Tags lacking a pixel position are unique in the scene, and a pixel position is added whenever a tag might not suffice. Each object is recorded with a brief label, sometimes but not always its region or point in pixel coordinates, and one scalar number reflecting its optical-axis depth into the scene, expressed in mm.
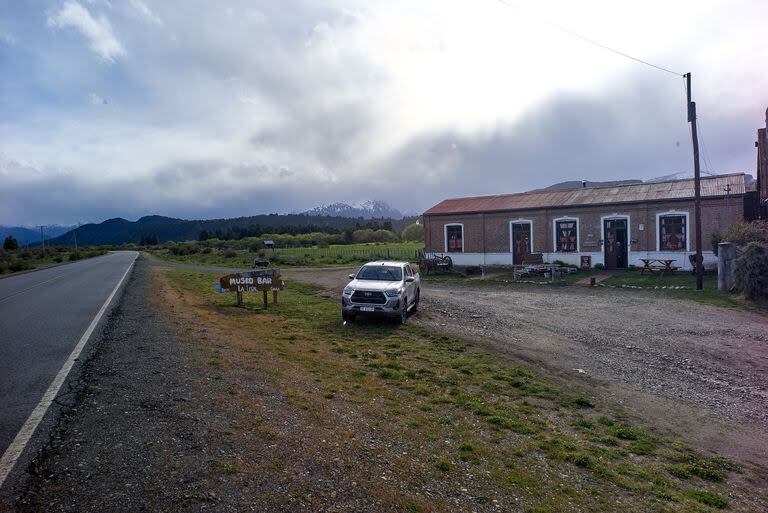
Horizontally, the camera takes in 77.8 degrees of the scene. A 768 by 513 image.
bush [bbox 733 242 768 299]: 16172
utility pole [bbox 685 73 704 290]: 19688
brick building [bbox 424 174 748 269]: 26016
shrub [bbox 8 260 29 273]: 43150
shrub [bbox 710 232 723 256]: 23672
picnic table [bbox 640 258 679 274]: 24728
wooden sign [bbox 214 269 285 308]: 15961
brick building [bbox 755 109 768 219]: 24266
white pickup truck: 13180
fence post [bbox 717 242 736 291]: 18594
